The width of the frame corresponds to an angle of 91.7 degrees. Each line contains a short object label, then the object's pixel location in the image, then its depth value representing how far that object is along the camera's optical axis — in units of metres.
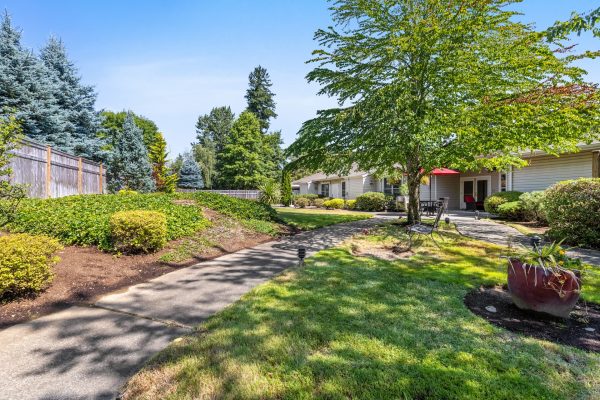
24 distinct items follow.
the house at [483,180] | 12.02
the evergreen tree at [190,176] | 40.28
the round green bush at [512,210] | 12.41
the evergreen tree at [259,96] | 46.03
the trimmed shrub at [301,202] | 27.66
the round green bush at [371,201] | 20.61
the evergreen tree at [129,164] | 25.17
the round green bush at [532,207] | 10.76
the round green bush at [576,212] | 7.25
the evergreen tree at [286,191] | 26.92
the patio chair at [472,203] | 18.86
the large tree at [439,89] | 7.45
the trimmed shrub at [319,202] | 26.96
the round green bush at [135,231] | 5.83
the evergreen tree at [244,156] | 35.59
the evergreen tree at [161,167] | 28.05
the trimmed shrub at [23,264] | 3.64
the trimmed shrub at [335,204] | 23.95
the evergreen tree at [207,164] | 43.50
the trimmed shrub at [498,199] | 13.88
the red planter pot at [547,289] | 3.14
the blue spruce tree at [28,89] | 16.28
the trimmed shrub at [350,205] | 22.62
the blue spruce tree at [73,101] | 19.67
